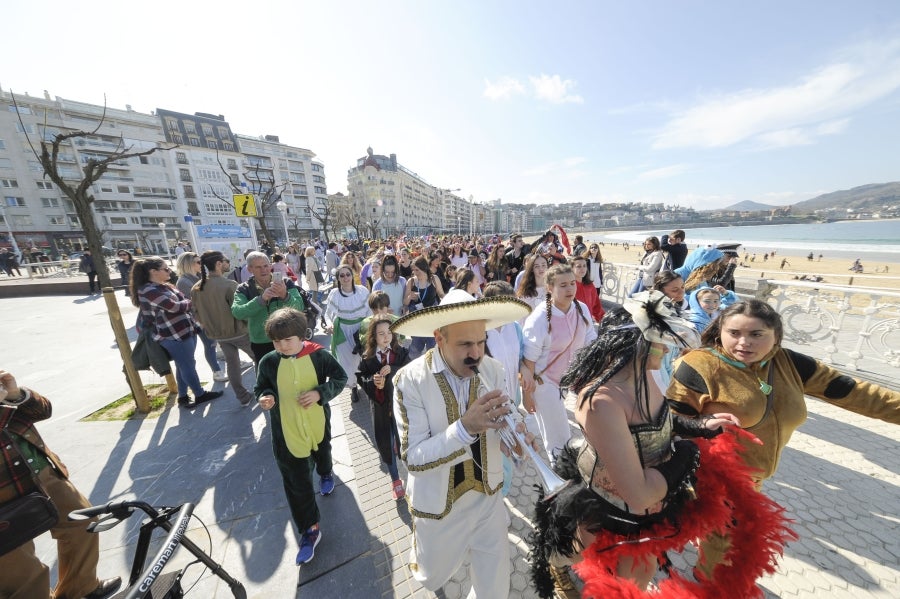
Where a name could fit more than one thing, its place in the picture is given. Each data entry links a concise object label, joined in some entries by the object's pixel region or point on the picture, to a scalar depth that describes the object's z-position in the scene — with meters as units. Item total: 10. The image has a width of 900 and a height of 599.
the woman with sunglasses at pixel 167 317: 4.45
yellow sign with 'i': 8.27
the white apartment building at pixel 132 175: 39.85
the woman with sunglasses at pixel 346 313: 4.73
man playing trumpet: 1.78
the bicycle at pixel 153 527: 1.55
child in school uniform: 3.13
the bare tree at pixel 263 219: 14.22
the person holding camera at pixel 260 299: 3.96
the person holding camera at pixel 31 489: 1.85
